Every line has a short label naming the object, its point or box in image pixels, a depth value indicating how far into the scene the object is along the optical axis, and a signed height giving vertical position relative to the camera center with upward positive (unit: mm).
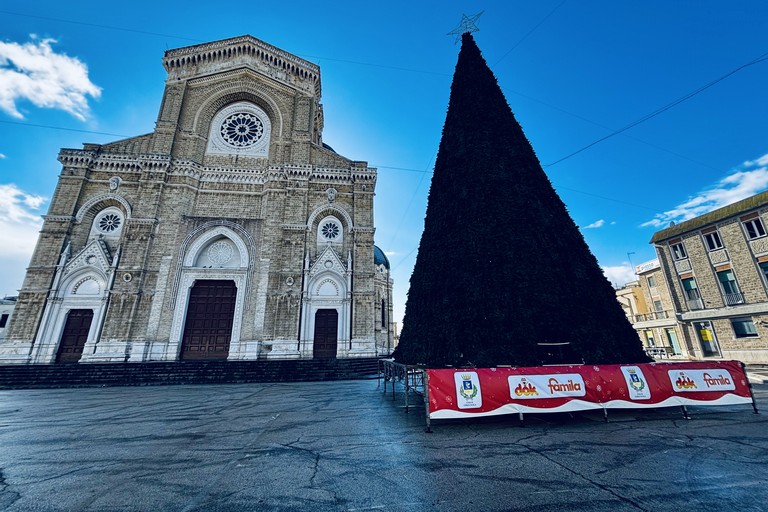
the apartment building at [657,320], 24330 +1968
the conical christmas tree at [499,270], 6758 +1791
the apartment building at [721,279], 17923 +3979
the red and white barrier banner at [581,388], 5840 -826
